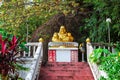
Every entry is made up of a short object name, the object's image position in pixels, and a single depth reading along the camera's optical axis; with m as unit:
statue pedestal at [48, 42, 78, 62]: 9.27
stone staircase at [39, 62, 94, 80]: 6.73
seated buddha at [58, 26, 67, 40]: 9.83
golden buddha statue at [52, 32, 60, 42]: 9.70
